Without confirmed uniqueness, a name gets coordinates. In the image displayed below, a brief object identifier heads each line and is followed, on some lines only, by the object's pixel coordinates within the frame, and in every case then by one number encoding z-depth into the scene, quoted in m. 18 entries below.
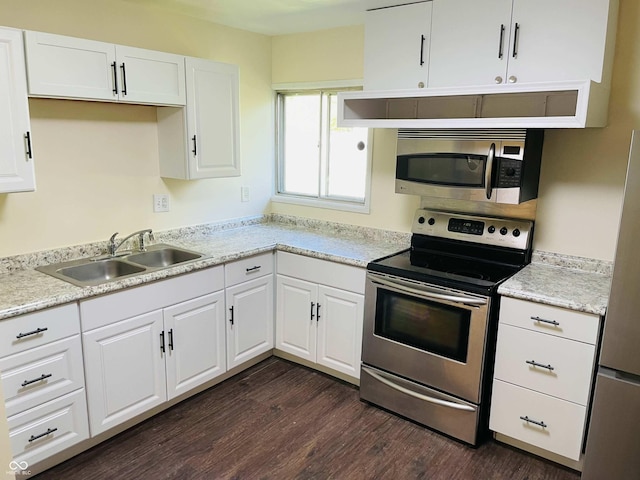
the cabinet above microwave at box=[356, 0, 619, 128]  2.13
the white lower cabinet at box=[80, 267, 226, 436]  2.30
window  3.51
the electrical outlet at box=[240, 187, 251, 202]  3.71
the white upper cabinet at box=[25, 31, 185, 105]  2.19
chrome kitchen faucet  2.79
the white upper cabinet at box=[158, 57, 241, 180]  2.89
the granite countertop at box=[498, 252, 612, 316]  2.13
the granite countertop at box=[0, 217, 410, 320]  2.13
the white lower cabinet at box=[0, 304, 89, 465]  1.99
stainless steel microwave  2.42
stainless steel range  2.39
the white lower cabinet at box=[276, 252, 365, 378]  2.91
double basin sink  2.52
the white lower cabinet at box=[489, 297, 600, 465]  2.14
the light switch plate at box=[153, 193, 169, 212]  3.08
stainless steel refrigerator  1.86
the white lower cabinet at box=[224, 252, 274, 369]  2.97
